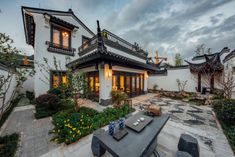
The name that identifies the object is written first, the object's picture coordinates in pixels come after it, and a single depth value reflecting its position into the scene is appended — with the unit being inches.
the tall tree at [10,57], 101.2
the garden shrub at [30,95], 356.2
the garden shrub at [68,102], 192.8
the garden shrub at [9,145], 97.0
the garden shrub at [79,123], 121.7
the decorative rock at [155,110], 124.5
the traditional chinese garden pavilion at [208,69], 378.6
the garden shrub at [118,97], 236.0
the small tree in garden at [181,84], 474.0
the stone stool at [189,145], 81.1
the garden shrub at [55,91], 264.7
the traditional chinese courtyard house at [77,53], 261.4
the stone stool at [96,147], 90.4
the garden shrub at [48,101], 201.6
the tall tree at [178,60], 851.9
